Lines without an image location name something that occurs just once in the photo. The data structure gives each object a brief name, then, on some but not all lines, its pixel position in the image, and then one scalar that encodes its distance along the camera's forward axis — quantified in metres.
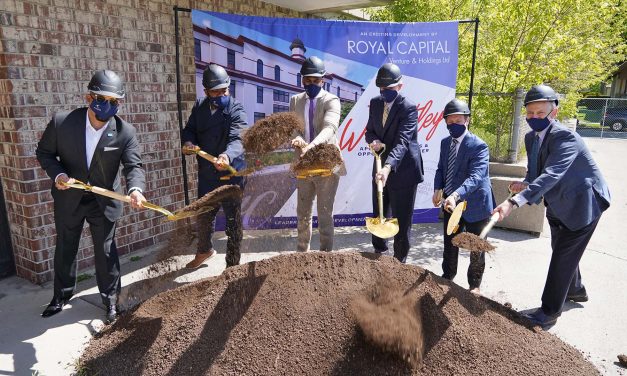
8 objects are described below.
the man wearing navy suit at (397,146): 3.86
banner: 4.77
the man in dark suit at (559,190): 3.14
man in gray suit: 3.92
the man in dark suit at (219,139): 3.77
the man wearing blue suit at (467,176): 3.56
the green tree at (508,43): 6.41
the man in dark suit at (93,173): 3.18
